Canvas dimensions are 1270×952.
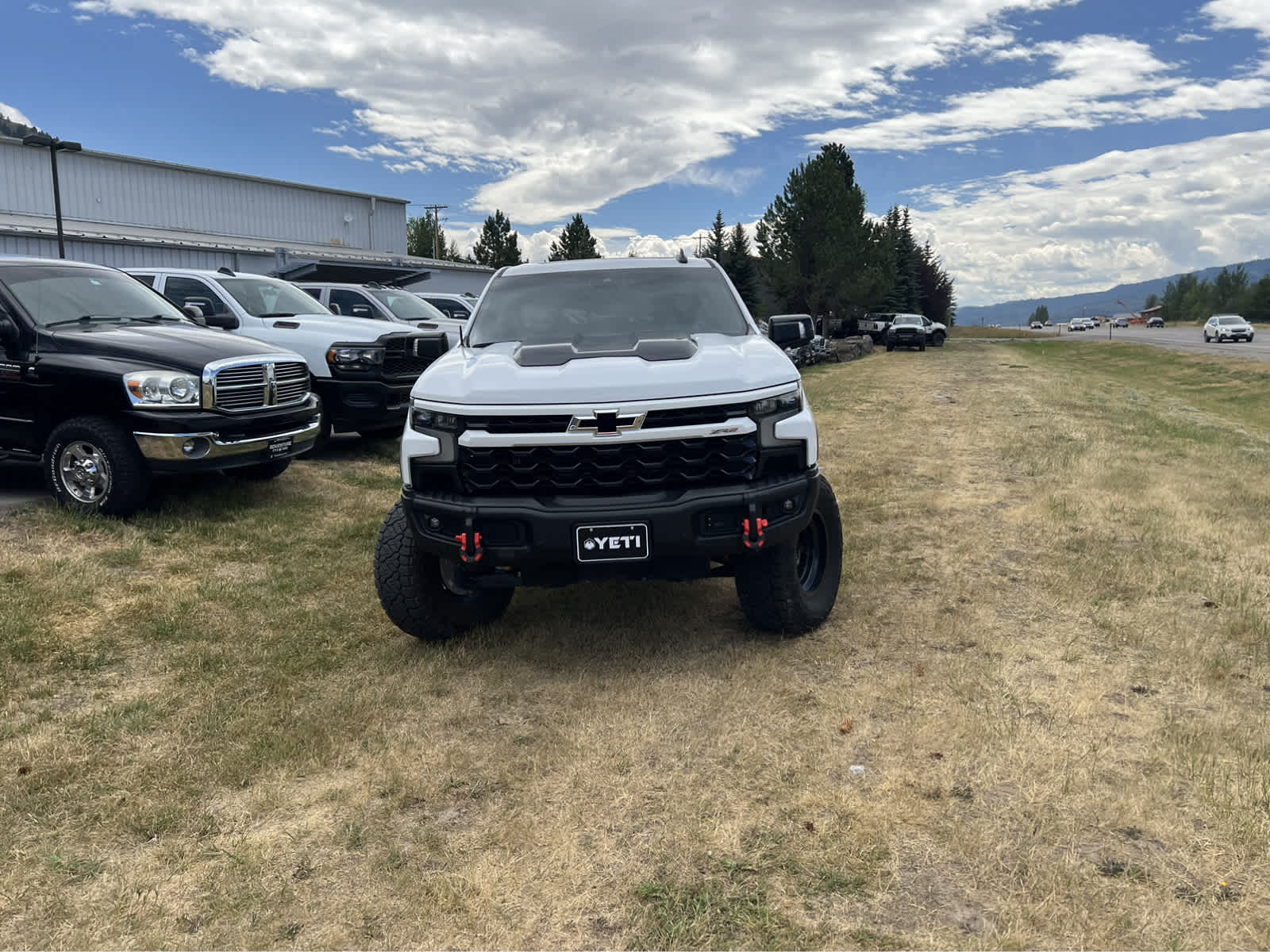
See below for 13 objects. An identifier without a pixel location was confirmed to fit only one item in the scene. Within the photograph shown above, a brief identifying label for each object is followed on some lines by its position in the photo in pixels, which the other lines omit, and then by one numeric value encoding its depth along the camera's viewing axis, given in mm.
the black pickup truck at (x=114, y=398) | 5980
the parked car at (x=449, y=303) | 16672
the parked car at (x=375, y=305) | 12305
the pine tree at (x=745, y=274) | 69438
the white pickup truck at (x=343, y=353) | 8961
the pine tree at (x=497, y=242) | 71875
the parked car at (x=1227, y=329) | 38500
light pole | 18719
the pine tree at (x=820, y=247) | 42531
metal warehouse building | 24875
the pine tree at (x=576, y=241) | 68562
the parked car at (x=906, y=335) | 38438
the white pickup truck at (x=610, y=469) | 3525
